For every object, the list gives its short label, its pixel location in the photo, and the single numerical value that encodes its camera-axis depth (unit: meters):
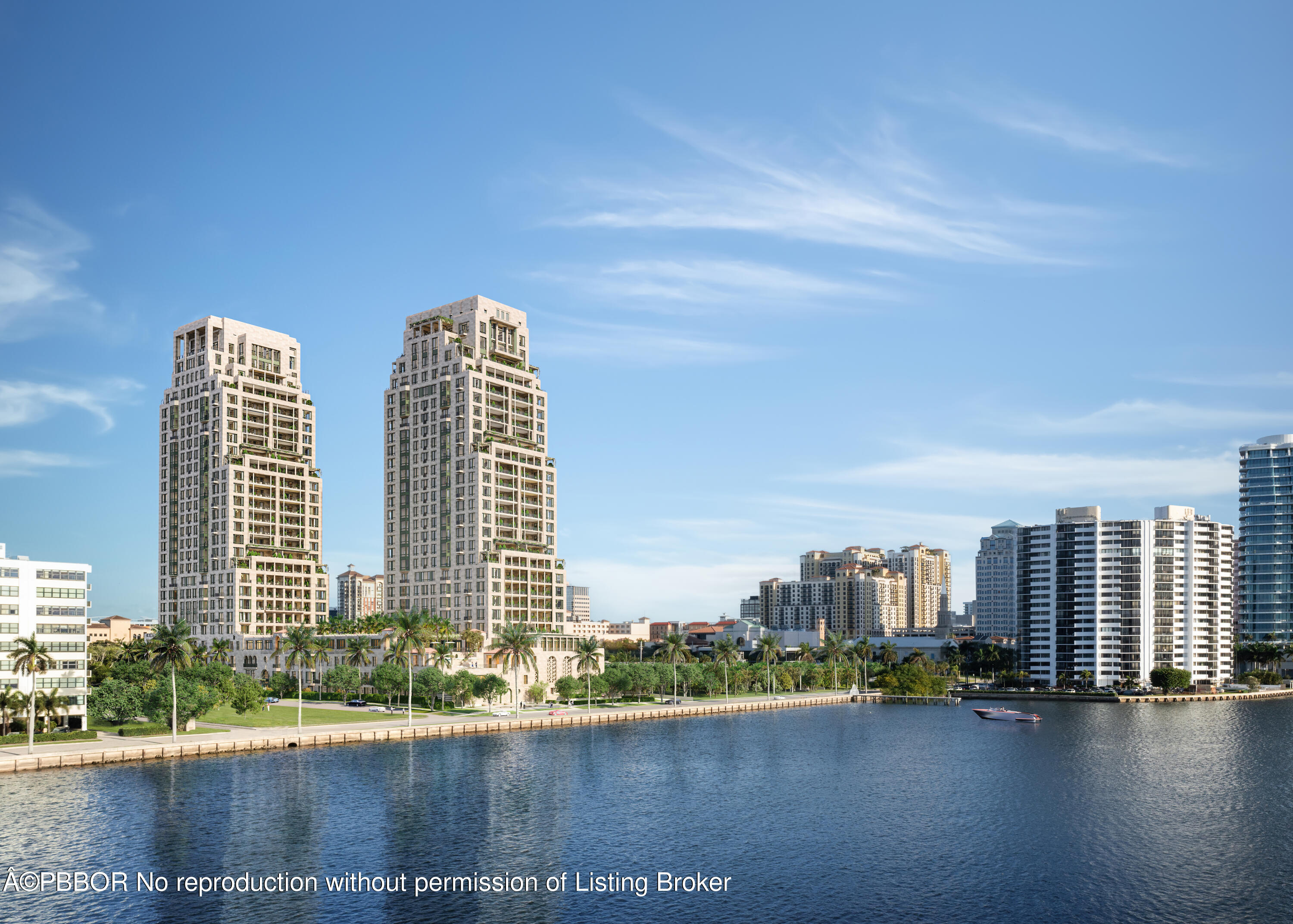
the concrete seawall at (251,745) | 133.12
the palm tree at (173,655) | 154.50
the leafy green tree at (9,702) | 149.62
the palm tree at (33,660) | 142.00
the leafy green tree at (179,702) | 159.25
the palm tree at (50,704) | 152.75
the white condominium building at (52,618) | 157.50
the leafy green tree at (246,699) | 185.25
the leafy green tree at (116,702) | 165.38
